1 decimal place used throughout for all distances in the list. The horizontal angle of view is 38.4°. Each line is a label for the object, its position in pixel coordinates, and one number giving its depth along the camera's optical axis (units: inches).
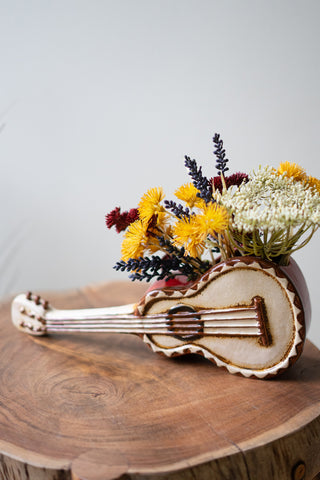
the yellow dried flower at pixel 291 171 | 34.0
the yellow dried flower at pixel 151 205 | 33.0
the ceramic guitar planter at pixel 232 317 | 31.1
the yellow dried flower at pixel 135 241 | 33.6
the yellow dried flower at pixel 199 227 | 29.0
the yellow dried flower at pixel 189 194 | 33.7
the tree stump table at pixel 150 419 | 25.0
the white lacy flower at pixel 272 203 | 27.4
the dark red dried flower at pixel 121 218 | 35.4
